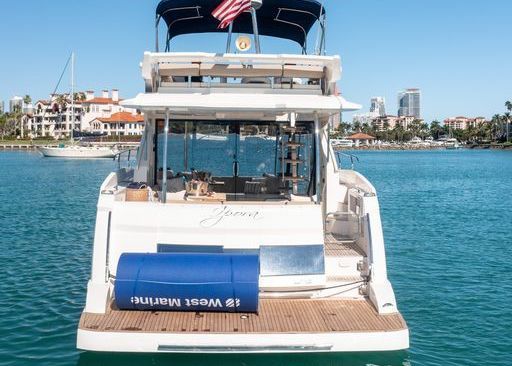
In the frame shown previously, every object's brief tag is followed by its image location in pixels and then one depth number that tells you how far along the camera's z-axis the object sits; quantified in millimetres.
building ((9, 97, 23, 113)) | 151025
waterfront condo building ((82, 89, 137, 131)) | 138625
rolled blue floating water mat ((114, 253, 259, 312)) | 7504
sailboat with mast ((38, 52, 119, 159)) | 85312
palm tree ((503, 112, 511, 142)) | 187862
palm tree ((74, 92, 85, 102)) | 136250
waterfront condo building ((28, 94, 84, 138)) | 133250
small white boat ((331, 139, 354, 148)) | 179500
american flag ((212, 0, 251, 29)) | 10453
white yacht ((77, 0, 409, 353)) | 7281
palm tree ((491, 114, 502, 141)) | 194000
